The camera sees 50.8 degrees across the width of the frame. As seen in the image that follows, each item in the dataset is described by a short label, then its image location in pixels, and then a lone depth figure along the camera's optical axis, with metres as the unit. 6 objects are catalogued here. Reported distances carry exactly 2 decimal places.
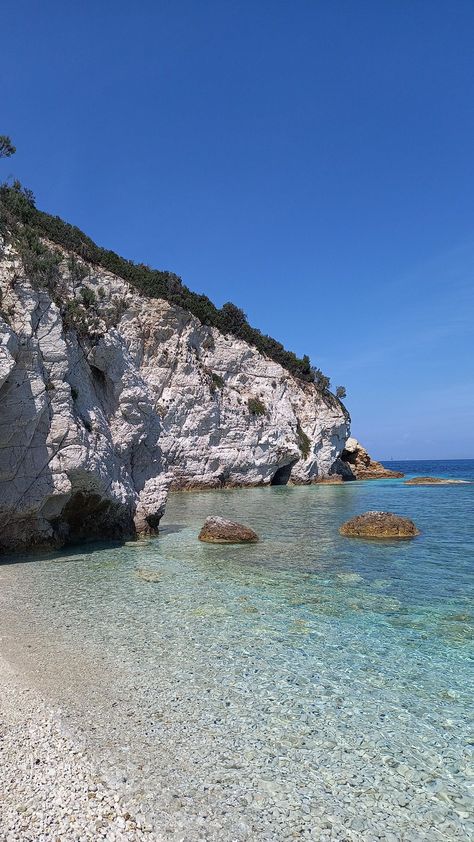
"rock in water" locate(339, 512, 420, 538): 18.98
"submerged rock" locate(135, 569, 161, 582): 12.12
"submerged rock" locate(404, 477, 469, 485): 55.94
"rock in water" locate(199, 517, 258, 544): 17.62
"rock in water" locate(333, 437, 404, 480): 74.44
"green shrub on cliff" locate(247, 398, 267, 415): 53.38
